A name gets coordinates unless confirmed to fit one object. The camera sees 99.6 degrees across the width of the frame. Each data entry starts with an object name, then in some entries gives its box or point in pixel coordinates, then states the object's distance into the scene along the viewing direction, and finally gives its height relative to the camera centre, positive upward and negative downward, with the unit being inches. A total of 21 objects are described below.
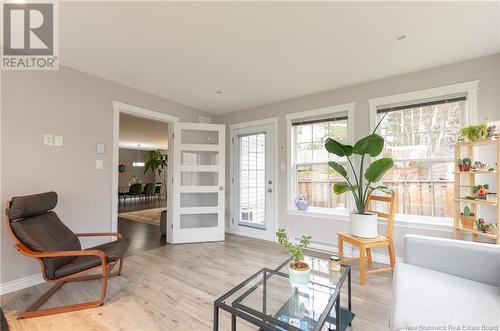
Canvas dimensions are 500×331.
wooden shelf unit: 84.0 -7.9
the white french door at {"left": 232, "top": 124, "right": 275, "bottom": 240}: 152.3 -8.9
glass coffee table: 45.8 -33.9
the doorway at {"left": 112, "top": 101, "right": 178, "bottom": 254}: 125.2 -13.8
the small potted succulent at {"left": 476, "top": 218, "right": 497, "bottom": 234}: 79.4 -22.0
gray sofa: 43.2 -29.8
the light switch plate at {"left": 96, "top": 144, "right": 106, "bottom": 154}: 110.4 +11.6
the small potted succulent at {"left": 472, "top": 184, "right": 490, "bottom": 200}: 81.3 -8.5
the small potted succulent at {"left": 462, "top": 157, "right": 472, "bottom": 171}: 84.7 +2.1
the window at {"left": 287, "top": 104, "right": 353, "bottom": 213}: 128.3 +8.1
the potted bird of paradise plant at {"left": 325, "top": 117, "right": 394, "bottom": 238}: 93.4 -2.4
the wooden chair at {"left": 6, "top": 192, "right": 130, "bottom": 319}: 70.1 -27.4
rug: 217.3 -51.6
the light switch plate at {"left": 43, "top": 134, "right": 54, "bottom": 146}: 93.7 +13.9
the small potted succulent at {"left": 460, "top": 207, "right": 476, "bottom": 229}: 87.8 -20.7
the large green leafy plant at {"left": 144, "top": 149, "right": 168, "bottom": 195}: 254.1 +12.4
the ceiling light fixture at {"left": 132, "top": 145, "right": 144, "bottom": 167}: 435.7 +14.6
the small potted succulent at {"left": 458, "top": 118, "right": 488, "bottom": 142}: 80.2 +14.6
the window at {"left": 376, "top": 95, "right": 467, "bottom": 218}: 101.1 +9.6
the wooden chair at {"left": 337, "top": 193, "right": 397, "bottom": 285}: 89.4 -31.8
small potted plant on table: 58.7 -27.5
